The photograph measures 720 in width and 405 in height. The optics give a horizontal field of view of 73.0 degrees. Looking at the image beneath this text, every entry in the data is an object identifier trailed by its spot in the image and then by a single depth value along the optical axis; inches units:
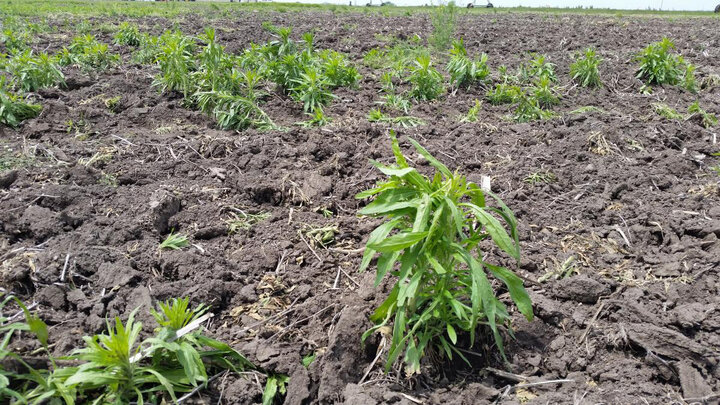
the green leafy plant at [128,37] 342.9
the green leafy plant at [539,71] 269.4
